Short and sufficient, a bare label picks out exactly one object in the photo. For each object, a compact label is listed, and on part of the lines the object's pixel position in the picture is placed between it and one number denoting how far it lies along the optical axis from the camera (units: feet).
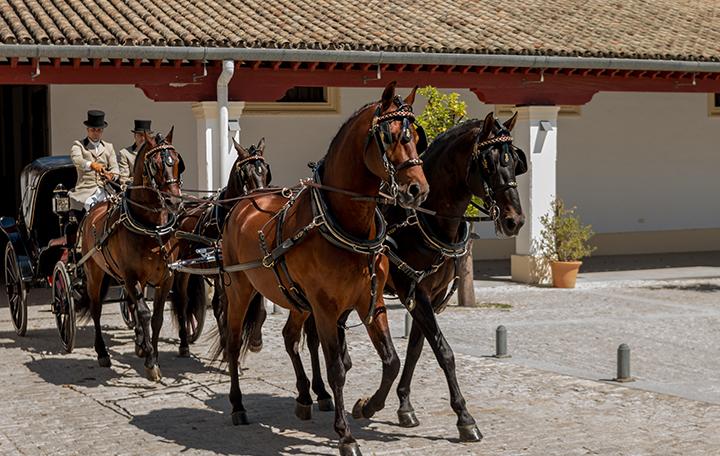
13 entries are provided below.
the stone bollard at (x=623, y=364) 32.19
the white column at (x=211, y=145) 52.11
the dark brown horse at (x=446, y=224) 24.82
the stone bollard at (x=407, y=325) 41.23
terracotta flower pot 57.62
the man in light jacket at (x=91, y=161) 39.73
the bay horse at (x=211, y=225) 32.91
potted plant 57.77
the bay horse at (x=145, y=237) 32.83
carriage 38.09
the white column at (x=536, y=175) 58.70
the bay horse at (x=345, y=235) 22.35
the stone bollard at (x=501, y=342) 36.55
